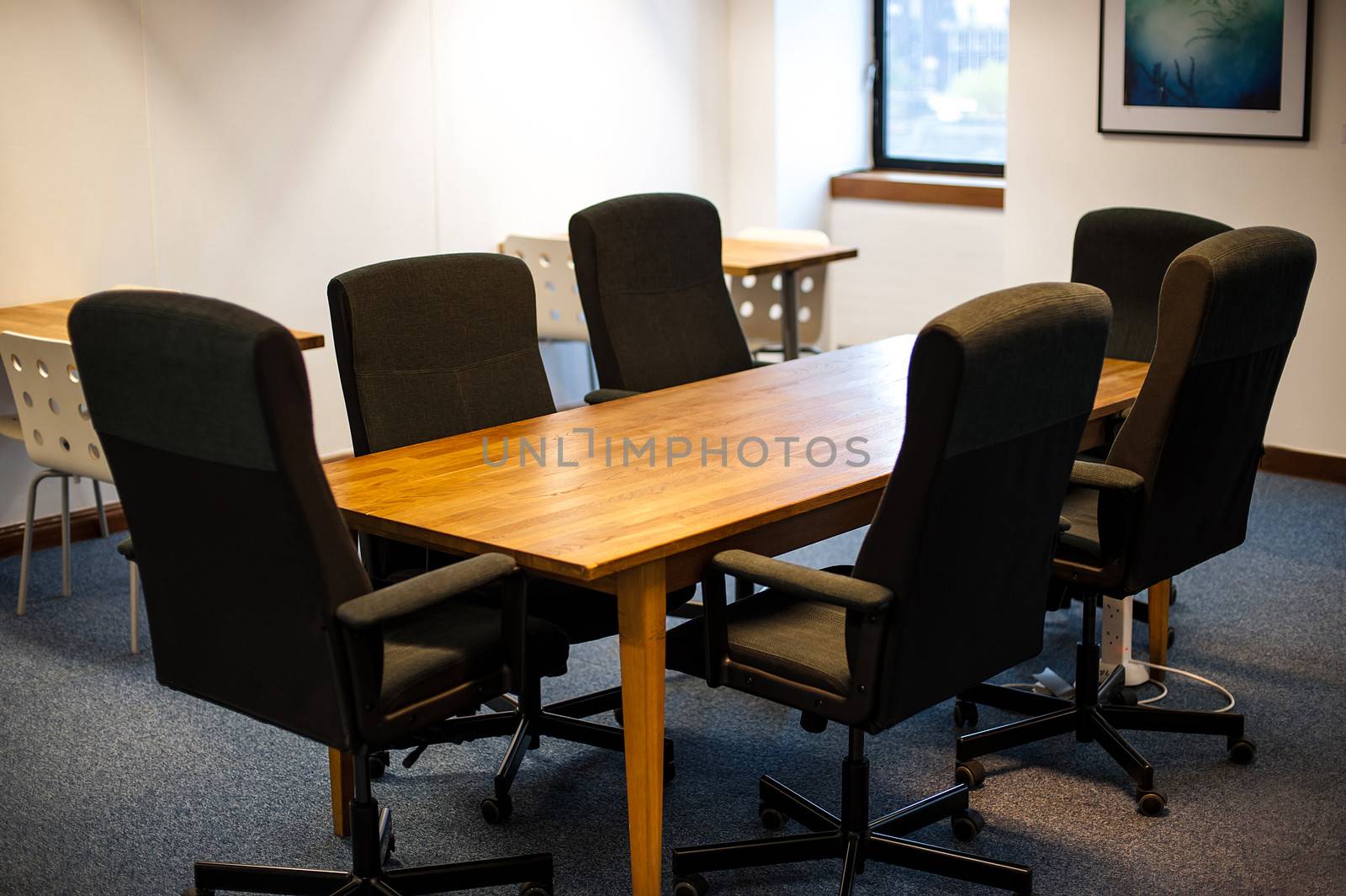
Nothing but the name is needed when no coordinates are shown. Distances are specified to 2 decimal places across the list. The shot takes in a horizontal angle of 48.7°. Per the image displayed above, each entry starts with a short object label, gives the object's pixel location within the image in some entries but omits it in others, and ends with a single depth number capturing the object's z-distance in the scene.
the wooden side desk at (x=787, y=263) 5.26
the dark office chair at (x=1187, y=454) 2.80
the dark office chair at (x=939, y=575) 2.19
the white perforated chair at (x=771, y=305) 5.62
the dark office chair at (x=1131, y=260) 4.02
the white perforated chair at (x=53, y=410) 3.80
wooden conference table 2.43
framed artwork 5.25
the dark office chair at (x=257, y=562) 2.05
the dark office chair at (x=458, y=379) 3.03
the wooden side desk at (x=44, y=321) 4.21
